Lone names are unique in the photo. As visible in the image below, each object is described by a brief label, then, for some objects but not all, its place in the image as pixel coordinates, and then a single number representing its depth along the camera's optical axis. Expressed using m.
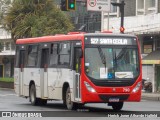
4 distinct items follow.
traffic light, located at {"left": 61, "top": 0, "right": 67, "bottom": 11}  33.59
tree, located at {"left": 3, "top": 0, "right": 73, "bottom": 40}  47.59
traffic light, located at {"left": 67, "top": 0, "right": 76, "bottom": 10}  33.75
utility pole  35.88
